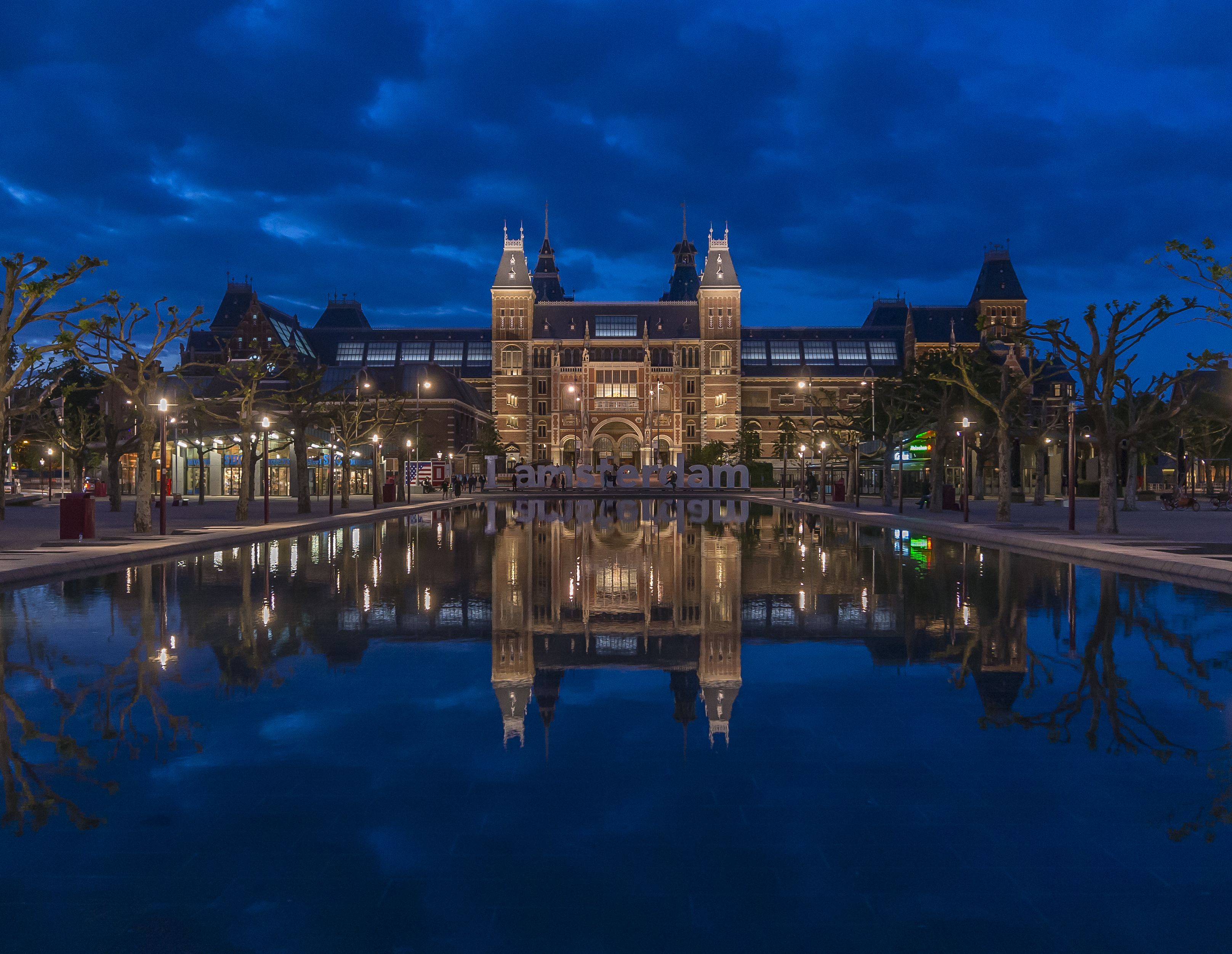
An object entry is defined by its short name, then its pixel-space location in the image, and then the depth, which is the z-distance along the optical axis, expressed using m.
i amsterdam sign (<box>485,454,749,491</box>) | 89.75
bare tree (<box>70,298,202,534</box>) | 27.64
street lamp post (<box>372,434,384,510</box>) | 48.44
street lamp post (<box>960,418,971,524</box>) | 33.22
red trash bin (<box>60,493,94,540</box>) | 24.12
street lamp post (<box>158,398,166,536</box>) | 25.06
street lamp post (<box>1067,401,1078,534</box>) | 28.08
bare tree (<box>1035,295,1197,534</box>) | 28.02
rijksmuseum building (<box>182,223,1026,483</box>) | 128.00
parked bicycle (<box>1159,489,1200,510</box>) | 48.17
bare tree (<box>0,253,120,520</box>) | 22.97
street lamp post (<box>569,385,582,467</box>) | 128.62
